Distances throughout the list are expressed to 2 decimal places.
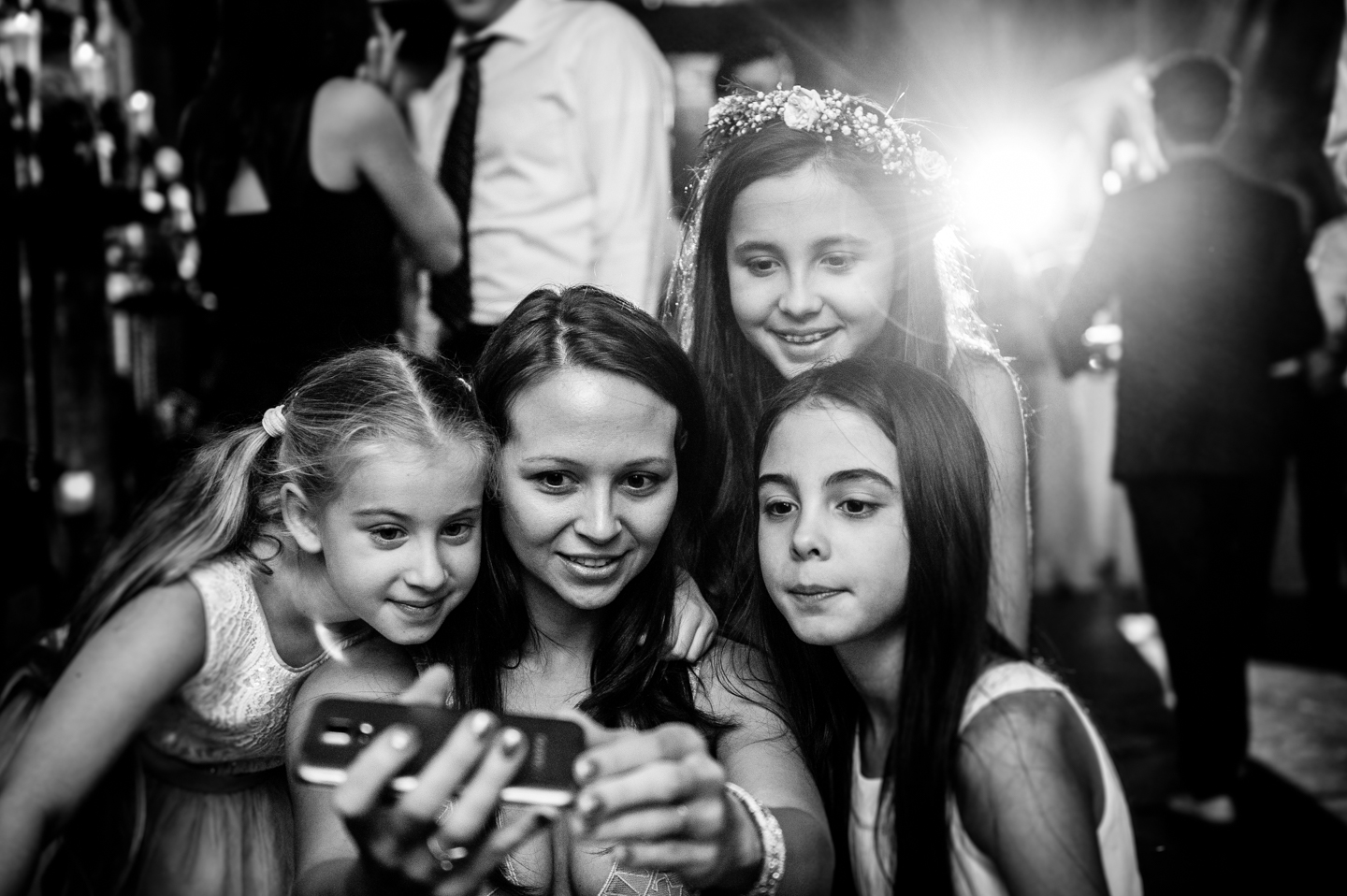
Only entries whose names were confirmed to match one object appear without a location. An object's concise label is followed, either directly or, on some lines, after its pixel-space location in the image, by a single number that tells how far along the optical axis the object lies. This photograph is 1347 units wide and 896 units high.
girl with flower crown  1.97
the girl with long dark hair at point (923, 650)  1.47
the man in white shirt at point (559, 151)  2.80
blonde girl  1.67
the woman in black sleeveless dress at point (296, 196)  2.39
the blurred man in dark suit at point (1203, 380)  3.28
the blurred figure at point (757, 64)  3.11
